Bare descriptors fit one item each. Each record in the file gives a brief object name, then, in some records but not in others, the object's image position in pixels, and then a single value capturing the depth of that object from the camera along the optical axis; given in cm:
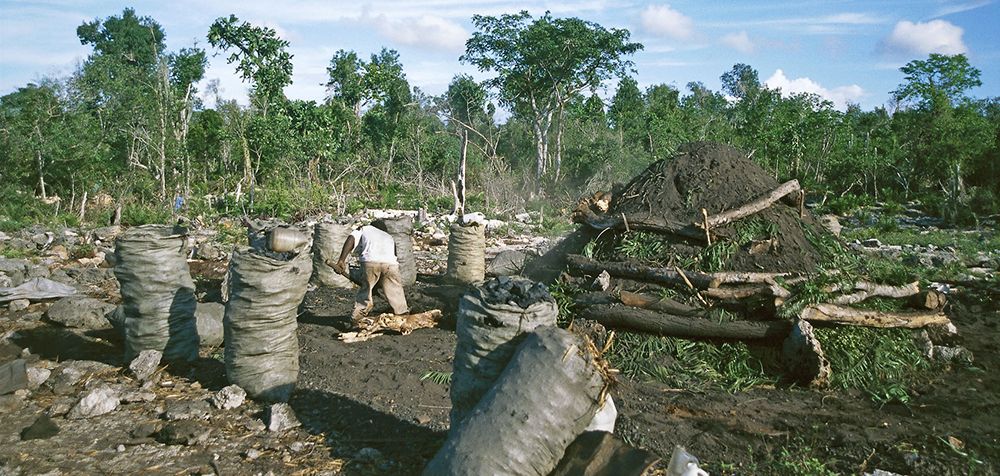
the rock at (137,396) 457
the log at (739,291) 571
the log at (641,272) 587
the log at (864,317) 561
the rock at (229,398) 441
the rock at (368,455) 377
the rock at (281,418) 412
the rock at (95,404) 431
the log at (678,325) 560
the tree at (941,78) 2586
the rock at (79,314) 677
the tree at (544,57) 2452
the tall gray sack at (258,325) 457
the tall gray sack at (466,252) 936
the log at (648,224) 634
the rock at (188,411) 426
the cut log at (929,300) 625
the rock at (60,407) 440
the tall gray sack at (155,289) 517
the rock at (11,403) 453
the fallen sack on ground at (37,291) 744
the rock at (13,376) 473
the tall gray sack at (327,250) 893
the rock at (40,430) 401
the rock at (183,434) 391
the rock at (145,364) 499
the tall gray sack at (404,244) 896
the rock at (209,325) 594
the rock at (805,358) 525
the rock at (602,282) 619
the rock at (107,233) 1287
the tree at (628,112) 2838
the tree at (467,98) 2591
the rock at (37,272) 887
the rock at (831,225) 752
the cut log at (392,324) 648
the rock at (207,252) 1132
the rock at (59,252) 1098
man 697
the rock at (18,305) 729
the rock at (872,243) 1291
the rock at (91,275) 905
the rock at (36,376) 494
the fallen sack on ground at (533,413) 290
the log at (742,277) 586
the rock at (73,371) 494
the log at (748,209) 628
